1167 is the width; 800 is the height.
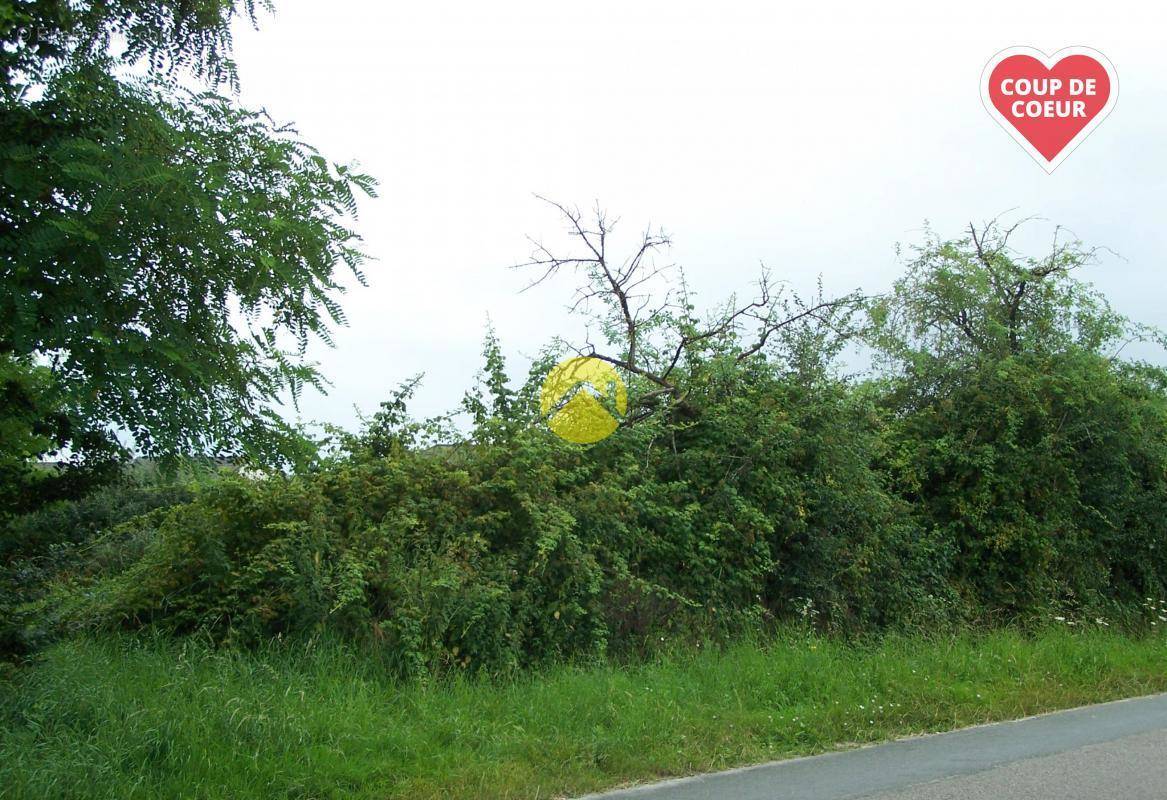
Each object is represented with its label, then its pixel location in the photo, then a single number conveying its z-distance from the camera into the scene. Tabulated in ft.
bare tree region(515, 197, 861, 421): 36.65
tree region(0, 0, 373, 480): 17.97
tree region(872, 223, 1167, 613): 39.88
